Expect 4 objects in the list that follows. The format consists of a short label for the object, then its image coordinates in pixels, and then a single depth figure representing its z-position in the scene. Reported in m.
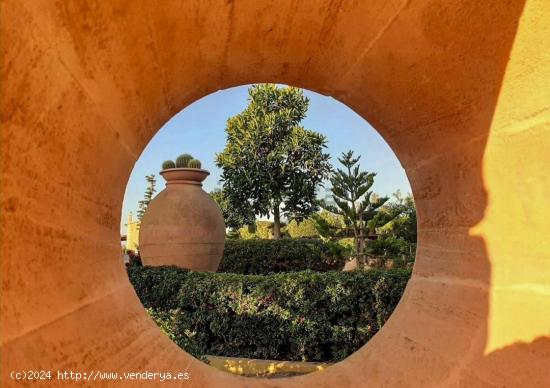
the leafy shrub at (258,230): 24.59
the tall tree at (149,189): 37.16
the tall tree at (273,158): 21.17
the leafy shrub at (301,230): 28.30
